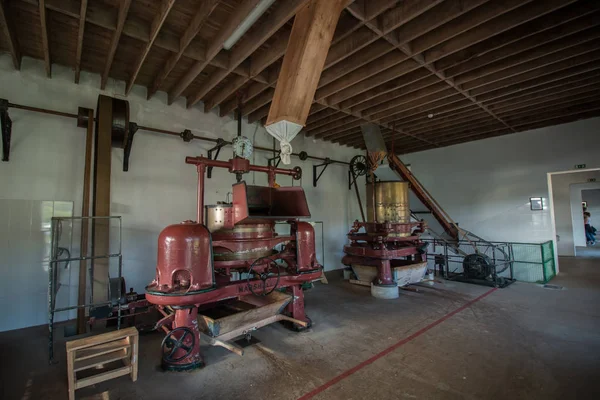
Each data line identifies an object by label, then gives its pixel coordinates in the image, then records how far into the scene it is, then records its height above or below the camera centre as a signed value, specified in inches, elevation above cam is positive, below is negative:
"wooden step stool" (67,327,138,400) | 94.0 -46.8
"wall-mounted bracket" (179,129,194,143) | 205.8 +62.5
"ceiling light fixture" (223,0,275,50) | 112.2 +86.2
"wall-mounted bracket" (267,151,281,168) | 264.6 +55.2
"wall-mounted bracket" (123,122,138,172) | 173.3 +48.9
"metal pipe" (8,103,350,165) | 155.1 +63.9
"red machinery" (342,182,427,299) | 218.1 -23.0
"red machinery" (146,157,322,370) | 112.7 -17.9
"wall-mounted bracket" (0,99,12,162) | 141.3 +51.4
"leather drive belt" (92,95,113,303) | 155.5 +18.8
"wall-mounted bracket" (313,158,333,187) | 306.2 +51.0
